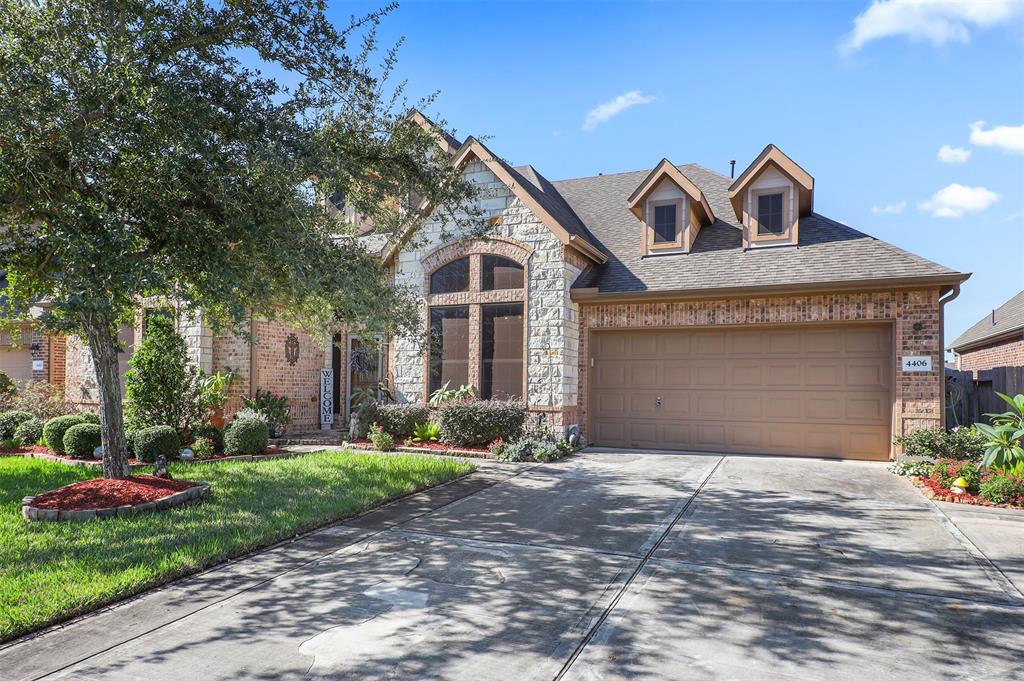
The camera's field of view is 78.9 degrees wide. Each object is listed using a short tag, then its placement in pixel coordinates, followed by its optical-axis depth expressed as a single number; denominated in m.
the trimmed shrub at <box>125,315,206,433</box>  12.04
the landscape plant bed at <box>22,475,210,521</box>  6.77
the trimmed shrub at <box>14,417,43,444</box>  13.17
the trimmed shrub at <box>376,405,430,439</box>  13.16
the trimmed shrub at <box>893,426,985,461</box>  10.13
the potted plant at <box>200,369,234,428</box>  12.98
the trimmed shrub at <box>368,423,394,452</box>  12.49
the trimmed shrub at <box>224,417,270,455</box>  11.68
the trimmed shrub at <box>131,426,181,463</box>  10.80
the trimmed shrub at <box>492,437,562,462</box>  11.41
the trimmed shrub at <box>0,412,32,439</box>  13.55
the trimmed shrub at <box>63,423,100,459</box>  11.14
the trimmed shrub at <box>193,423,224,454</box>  12.14
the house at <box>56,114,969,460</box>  11.55
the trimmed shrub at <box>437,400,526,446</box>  12.30
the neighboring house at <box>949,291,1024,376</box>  17.94
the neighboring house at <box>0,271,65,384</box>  17.78
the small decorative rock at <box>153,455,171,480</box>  8.15
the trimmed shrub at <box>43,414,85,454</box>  11.83
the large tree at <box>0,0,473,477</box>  6.22
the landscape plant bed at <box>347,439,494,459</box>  11.92
